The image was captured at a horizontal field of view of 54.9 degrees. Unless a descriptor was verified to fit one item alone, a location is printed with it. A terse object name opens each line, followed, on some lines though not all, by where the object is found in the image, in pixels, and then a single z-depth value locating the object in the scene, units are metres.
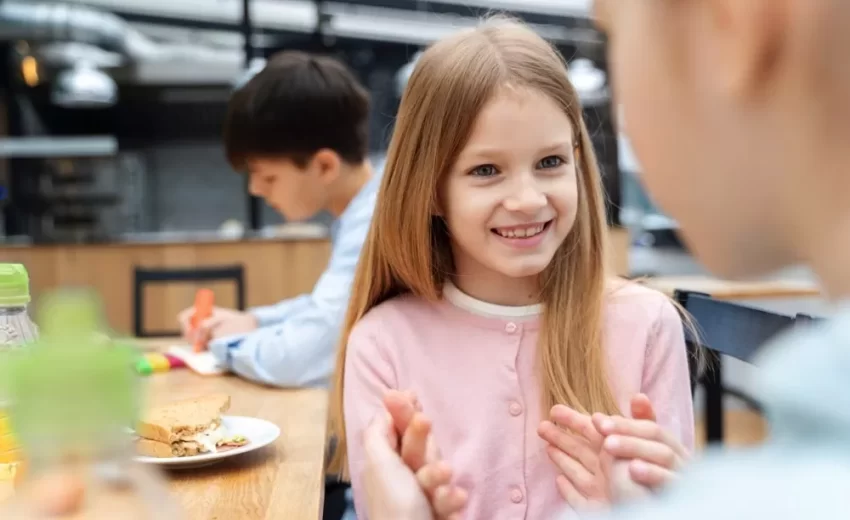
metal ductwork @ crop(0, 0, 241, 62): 6.05
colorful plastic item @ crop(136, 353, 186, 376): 1.49
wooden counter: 3.97
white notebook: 1.51
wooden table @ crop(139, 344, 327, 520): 0.79
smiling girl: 0.98
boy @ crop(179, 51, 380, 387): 1.66
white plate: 0.88
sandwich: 0.91
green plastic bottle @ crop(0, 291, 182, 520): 0.38
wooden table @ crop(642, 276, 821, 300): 2.95
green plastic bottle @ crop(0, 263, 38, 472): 0.83
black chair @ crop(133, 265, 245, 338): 2.50
